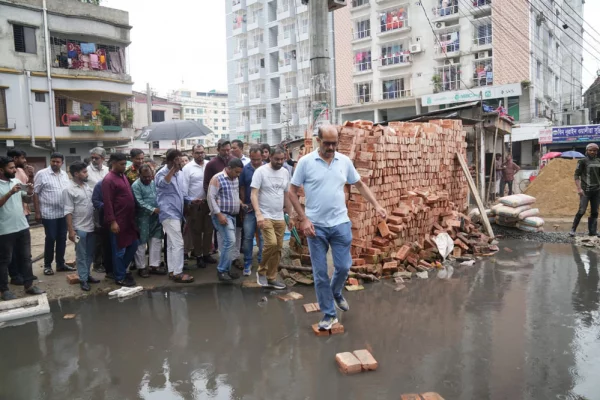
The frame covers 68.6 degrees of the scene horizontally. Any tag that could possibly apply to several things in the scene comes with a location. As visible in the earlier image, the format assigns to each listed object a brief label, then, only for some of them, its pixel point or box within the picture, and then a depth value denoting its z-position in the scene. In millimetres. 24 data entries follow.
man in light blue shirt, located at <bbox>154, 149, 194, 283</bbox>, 6199
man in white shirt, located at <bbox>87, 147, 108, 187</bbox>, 6980
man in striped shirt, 6617
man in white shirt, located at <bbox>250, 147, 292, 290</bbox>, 5746
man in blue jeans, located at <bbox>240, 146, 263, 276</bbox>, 6453
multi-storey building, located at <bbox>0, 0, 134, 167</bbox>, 25531
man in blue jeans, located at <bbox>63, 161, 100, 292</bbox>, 5988
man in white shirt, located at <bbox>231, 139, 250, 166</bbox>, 7394
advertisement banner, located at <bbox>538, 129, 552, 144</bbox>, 27438
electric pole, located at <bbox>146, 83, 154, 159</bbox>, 31830
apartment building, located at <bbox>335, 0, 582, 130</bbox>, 32062
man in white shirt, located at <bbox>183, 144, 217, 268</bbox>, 6992
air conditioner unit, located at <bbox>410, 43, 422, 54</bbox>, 36750
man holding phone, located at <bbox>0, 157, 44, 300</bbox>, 5309
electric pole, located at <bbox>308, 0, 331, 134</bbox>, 7469
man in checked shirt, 6188
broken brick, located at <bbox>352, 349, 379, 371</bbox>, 3527
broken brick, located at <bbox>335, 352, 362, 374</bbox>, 3490
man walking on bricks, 4391
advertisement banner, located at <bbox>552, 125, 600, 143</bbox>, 27094
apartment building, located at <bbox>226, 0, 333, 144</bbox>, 49438
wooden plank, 9055
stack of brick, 6531
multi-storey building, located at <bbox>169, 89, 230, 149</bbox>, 108188
